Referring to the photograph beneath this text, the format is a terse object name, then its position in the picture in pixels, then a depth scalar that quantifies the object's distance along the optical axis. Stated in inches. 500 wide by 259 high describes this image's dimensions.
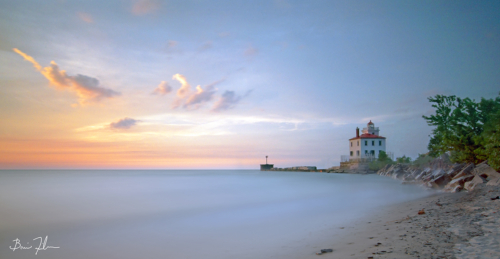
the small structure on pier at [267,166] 4467.5
